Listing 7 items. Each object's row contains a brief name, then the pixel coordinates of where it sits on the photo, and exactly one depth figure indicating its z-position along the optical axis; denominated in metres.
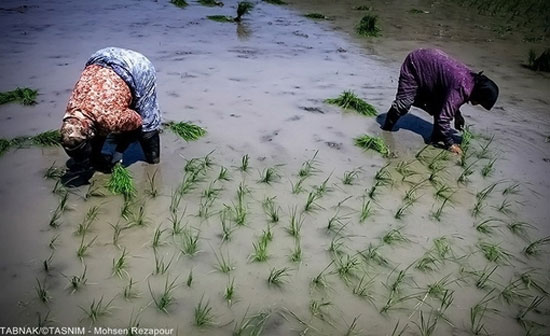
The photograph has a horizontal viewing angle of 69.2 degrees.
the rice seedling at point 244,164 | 4.27
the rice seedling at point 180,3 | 11.29
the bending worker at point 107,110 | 3.20
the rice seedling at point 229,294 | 2.75
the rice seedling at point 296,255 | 3.14
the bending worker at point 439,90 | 4.69
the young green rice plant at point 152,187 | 3.78
